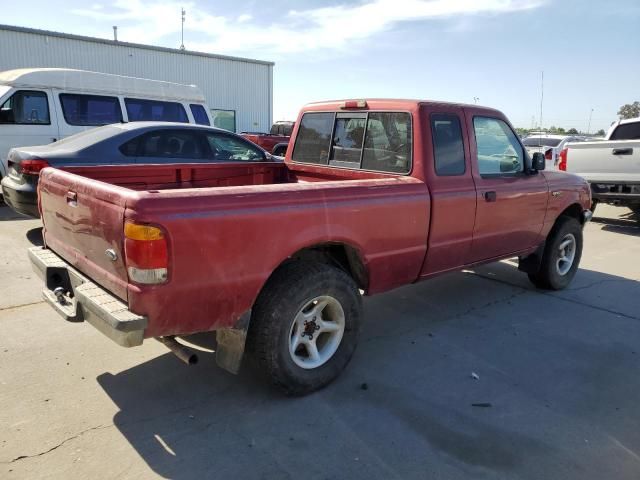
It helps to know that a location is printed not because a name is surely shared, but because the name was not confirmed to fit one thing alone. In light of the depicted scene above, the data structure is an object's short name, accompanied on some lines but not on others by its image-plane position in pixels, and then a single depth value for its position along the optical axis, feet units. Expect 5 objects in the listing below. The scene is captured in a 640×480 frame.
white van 28.81
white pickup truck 28.68
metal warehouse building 55.36
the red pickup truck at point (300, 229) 8.56
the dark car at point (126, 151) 21.20
